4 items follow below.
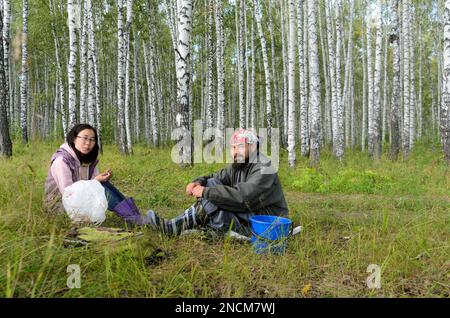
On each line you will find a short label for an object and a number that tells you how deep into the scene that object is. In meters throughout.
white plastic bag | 3.25
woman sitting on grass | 3.47
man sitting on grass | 3.37
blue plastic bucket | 2.98
